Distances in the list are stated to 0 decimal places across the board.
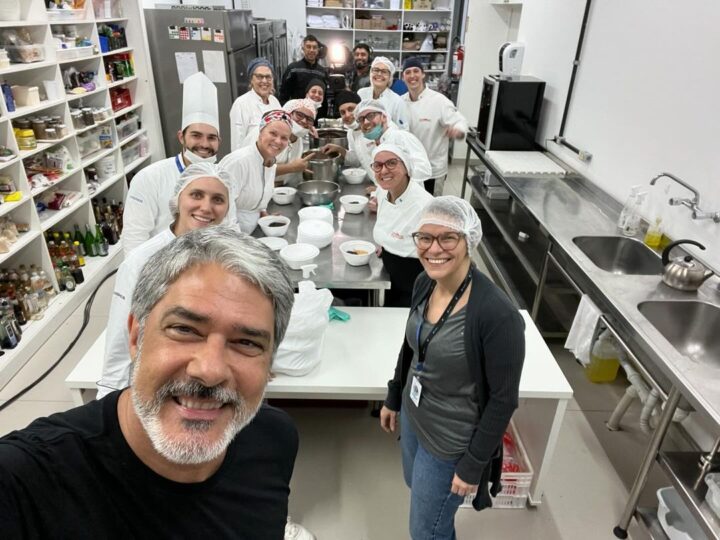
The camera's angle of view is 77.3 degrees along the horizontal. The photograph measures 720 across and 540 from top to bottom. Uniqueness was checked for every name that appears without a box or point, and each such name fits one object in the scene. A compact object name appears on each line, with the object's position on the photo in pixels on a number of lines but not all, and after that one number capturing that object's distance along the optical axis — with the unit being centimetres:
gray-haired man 75
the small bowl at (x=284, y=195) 326
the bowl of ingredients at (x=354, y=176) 368
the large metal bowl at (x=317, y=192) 324
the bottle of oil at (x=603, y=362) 231
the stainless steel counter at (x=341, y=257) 236
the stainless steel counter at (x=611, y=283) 166
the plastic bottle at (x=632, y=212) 275
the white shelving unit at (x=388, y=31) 796
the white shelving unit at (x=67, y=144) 299
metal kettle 216
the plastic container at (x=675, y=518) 179
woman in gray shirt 129
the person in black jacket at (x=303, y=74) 510
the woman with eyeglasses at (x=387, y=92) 417
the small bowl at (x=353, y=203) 311
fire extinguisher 701
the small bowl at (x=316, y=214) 292
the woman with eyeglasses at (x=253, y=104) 409
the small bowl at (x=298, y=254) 240
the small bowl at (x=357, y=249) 244
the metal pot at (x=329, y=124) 453
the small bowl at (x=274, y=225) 275
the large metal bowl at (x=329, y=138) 407
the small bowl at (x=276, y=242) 259
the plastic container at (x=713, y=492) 158
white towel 225
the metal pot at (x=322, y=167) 353
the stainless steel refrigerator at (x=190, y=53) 475
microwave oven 415
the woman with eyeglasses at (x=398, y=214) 240
